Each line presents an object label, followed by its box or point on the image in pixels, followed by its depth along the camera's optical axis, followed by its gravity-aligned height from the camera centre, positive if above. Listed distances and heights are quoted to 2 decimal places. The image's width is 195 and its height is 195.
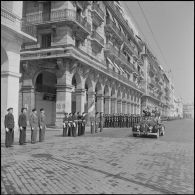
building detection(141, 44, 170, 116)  65.00 +7.26
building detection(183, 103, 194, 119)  191.56 -2.89
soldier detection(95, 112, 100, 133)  20.07 -0.85
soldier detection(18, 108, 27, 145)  11.62 -0.66
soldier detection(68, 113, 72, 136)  16.66 -0.98
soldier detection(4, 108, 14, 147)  10.66 -0.79
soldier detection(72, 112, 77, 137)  16.59 -0.95
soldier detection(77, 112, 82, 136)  17.44 -0.97
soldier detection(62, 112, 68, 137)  16.52 -1.01
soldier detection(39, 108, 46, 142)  13.09 -0.81
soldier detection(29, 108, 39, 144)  12.40 -0.70
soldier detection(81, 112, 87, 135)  17.77 -1.08
